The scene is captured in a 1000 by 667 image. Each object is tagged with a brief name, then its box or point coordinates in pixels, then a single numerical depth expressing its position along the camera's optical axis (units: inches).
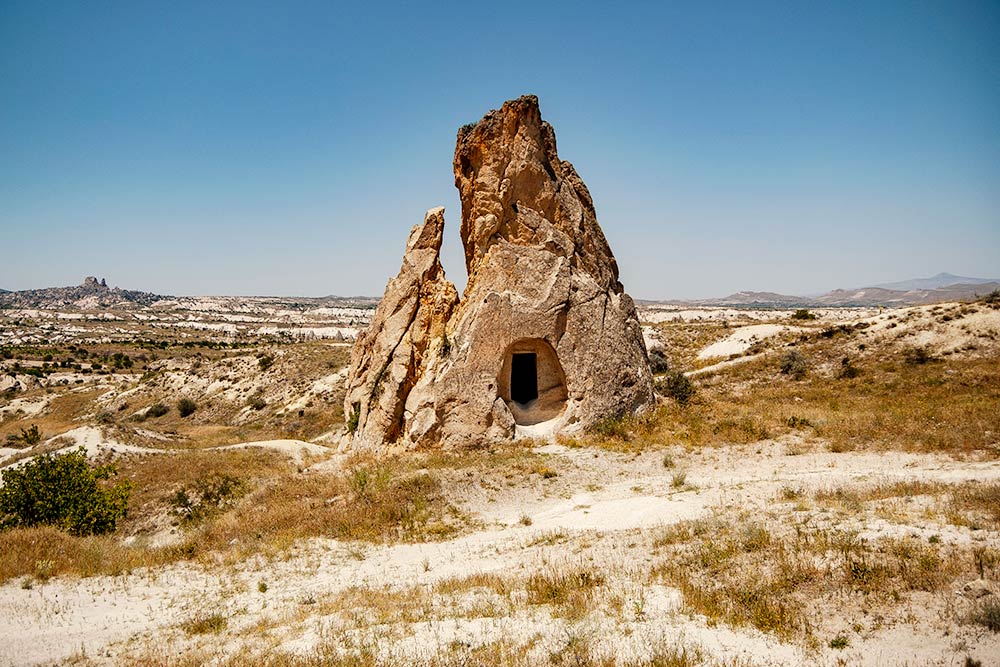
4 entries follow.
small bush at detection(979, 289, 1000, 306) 1124.1
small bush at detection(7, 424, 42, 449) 1123.9
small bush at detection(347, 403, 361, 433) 756.0
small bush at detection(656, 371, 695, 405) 808.1
